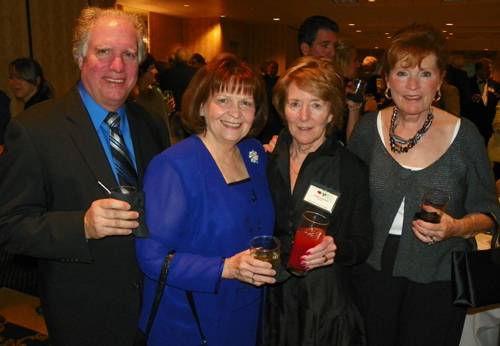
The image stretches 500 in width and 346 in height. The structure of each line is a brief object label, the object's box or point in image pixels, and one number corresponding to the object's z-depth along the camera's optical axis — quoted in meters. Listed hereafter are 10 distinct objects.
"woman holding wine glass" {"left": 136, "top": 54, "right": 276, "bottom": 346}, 1.49
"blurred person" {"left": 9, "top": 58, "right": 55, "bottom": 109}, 4.15
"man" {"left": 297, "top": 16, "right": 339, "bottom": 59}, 3.14
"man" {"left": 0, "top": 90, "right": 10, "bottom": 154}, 4.12
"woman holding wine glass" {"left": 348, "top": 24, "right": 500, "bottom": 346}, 1.81
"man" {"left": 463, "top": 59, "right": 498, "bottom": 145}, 7.14
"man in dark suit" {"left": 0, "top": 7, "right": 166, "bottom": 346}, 1.43
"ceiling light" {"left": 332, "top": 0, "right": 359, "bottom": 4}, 11.66
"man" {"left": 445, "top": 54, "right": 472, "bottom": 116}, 6.11
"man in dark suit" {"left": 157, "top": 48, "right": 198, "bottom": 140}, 5.69
